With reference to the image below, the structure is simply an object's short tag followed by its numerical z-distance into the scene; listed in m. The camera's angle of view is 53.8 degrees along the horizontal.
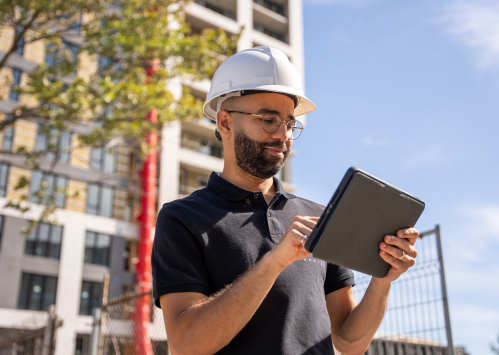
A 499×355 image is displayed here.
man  1.64
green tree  8.70
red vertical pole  20.94
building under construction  20.52
